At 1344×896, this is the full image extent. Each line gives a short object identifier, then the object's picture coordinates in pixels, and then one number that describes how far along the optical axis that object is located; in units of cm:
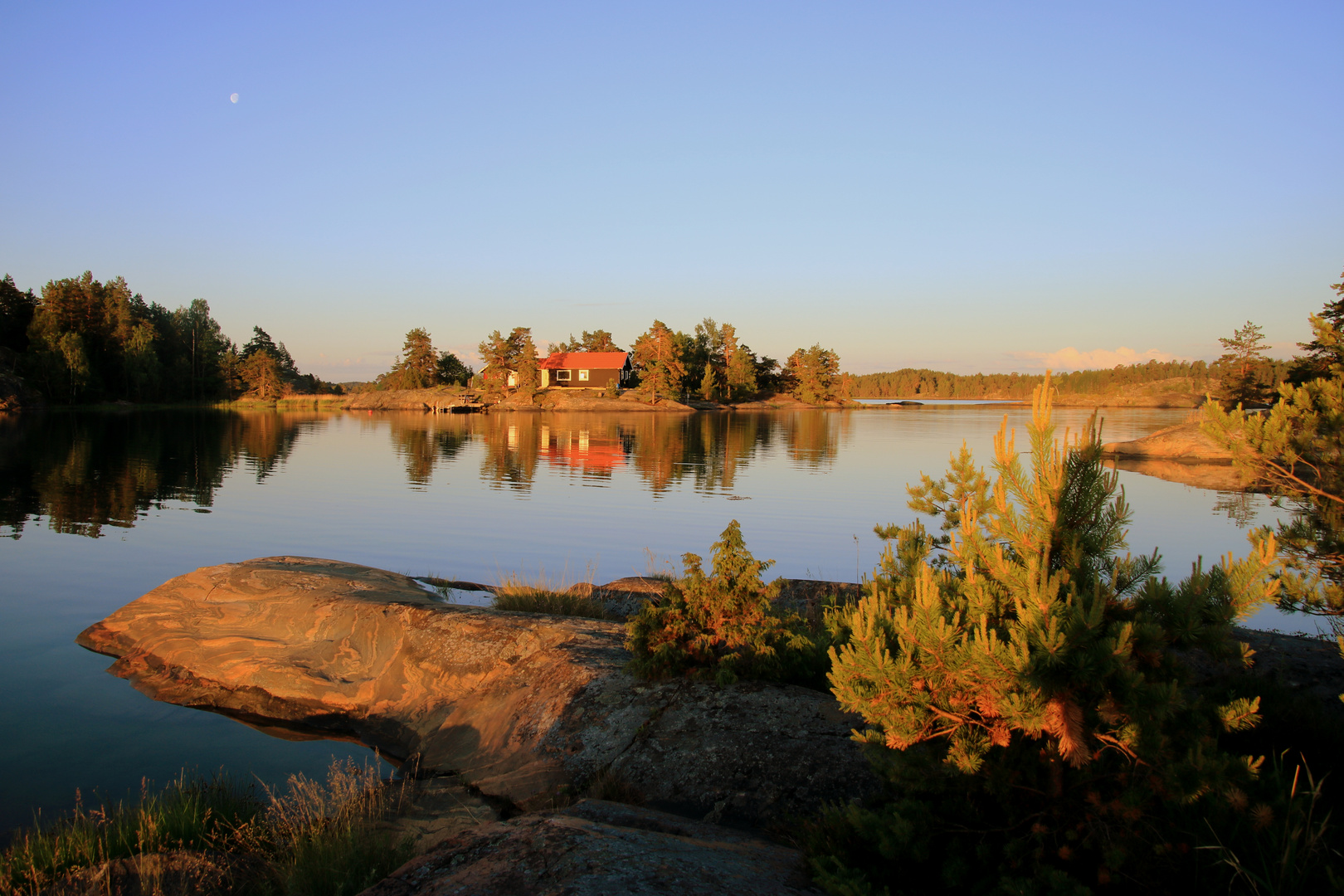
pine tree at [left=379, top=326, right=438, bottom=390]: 11062
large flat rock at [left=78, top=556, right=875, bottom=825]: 557
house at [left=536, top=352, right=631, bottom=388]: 10150
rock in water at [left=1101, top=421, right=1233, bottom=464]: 3544
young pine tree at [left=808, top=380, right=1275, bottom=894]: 334
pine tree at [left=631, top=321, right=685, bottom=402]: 9675
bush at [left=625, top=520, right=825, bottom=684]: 648
